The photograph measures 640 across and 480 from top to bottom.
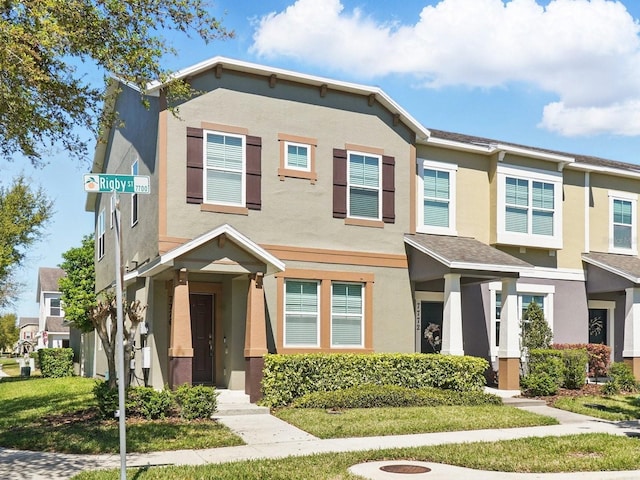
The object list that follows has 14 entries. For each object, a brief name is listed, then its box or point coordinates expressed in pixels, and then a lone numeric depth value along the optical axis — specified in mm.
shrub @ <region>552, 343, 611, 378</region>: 20641
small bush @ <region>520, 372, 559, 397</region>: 17125
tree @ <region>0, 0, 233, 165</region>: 9383
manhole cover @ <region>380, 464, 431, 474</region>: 9453
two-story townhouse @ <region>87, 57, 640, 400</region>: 16312
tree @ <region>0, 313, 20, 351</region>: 67062
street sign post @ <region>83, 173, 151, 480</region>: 7566
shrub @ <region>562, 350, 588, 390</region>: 18109
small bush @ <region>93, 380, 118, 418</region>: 13102
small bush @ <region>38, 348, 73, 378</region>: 30625
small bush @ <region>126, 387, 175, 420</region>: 13227
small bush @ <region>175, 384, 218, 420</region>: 13344
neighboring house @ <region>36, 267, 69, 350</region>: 56406
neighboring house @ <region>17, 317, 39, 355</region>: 82025
